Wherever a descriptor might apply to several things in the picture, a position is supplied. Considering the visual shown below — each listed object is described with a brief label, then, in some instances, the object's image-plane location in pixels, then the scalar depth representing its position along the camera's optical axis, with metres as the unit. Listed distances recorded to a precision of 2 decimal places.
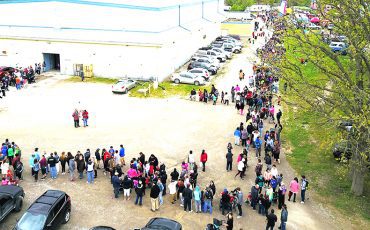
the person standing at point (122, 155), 19.92
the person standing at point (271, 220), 14.64
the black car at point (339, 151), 20.11
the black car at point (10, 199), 15.07
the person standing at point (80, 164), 18.39
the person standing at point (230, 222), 14.67
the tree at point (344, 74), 16.19
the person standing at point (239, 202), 16.11
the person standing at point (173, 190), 16.84
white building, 36.34
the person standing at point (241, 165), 18.97
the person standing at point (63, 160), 18.84
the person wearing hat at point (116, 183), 16.88
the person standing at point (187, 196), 16.14
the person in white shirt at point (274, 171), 18.04
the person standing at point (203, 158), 19.77
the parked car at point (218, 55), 46.06
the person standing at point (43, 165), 18.42
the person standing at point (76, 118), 24.80
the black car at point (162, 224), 13.78
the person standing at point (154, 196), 15.96
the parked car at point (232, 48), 51.34
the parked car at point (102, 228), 13.62
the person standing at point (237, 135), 22.93
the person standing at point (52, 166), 18.38
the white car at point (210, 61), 41.45
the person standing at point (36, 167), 18.23
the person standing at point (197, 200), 16.17
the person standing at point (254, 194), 16.42
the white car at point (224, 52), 47.74
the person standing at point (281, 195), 16.50
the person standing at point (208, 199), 16.17
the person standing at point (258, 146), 21.92
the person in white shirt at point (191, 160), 19.61
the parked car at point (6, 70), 36.21
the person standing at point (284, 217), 14.88
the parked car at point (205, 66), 39.82
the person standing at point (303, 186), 17.16
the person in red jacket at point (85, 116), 24.97
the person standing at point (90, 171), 18.08
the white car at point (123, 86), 32.75
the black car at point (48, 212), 13.77
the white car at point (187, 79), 35.84
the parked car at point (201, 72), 36.67
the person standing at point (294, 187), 17.11
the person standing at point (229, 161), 19.72
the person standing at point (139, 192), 16.50
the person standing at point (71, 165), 18.30
